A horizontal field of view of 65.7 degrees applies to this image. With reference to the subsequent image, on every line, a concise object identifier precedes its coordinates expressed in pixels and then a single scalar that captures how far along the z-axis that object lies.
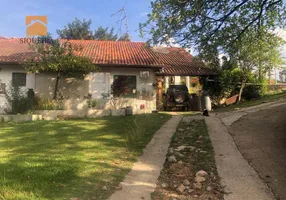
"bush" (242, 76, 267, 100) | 14.86
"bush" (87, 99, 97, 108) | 10.66
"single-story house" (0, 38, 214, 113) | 12.03
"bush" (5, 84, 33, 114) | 9.72
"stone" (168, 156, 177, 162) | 4.67
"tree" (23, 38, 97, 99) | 10.16
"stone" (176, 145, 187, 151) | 5.38
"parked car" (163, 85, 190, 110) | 13.37
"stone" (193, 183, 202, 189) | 3.63
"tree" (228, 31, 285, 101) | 13.85
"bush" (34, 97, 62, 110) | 10.11
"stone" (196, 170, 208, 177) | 4.00
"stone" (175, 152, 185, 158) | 4.95
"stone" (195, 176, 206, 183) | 3.82
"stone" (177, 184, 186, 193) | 3.53
